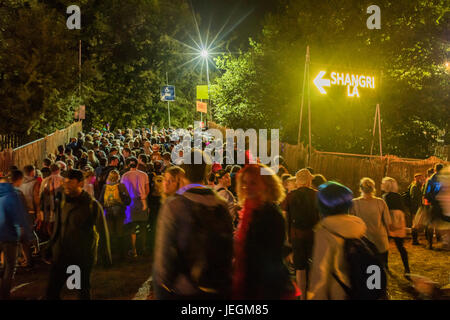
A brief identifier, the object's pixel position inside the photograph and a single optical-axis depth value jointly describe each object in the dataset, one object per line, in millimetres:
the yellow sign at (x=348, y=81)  12547
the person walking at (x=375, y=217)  5898
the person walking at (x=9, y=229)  5476
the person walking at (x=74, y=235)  4688
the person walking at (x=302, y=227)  5805
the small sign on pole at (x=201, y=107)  23083
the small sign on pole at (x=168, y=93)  26802
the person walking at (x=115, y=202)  7848
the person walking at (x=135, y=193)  8039
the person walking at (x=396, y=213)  6273
